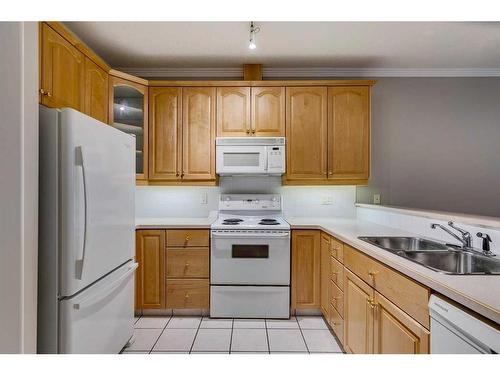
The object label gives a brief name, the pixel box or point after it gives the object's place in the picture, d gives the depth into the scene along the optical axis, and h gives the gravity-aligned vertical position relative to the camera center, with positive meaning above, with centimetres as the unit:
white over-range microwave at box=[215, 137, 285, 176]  281 +30
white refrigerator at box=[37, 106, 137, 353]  131 -23
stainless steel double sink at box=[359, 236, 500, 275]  138 -38
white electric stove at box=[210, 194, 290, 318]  255 -77
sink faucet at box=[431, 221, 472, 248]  155 -27
